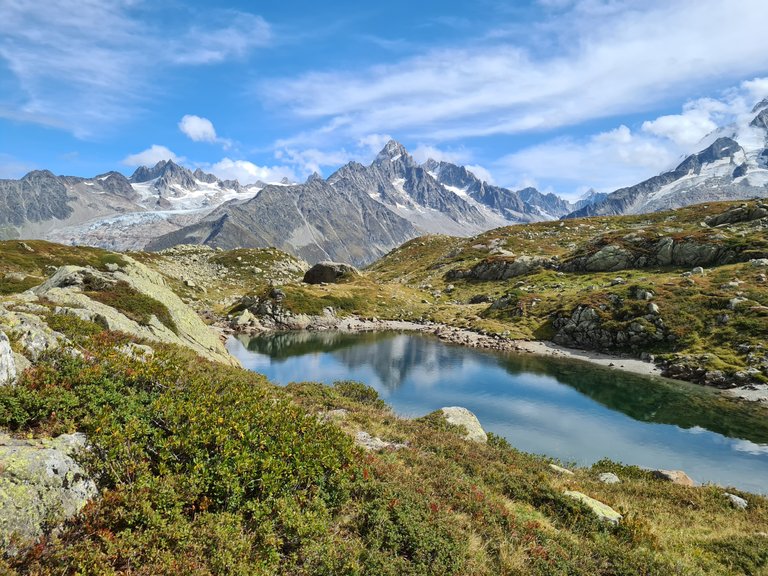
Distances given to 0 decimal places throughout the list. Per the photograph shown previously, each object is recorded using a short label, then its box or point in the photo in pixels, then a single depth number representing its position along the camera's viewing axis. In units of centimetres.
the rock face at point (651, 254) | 8419
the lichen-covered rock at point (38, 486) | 658
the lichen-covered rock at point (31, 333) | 1162
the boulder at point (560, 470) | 2020
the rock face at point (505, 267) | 11469
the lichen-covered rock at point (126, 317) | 2177
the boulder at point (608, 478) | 2085
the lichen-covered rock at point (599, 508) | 1388
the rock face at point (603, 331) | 6291
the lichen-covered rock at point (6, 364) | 959
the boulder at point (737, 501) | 1877
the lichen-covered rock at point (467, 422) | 2311
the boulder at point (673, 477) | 2225
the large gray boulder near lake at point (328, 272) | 12356
